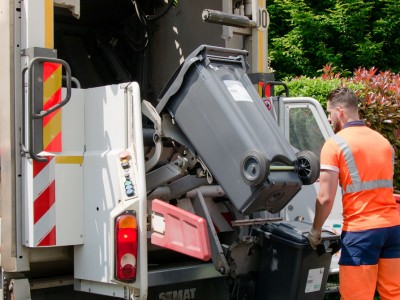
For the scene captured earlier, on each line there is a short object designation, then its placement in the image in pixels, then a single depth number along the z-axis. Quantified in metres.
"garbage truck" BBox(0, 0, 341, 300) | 3.37
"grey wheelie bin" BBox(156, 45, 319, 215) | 3.31
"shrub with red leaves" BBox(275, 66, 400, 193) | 7.94
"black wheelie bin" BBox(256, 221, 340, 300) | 3.83
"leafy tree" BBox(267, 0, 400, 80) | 13.23
